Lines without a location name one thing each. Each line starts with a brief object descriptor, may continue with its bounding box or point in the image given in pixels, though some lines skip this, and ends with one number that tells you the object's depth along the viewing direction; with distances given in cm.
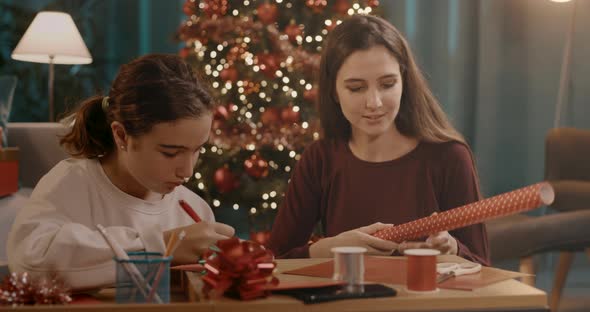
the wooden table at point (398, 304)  111
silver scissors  129
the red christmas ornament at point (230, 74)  408
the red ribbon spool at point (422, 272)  119
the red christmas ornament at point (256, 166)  410
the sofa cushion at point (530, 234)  301
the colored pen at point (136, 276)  114
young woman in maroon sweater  180
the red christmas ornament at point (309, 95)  400
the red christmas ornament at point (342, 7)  411
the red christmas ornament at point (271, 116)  404
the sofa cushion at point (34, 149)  351
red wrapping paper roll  118
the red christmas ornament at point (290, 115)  402
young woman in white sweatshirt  129
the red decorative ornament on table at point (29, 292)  115
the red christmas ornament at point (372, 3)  413
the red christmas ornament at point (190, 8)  422
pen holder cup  114
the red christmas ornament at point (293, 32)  407
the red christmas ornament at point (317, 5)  412
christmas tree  405
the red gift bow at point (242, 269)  115
